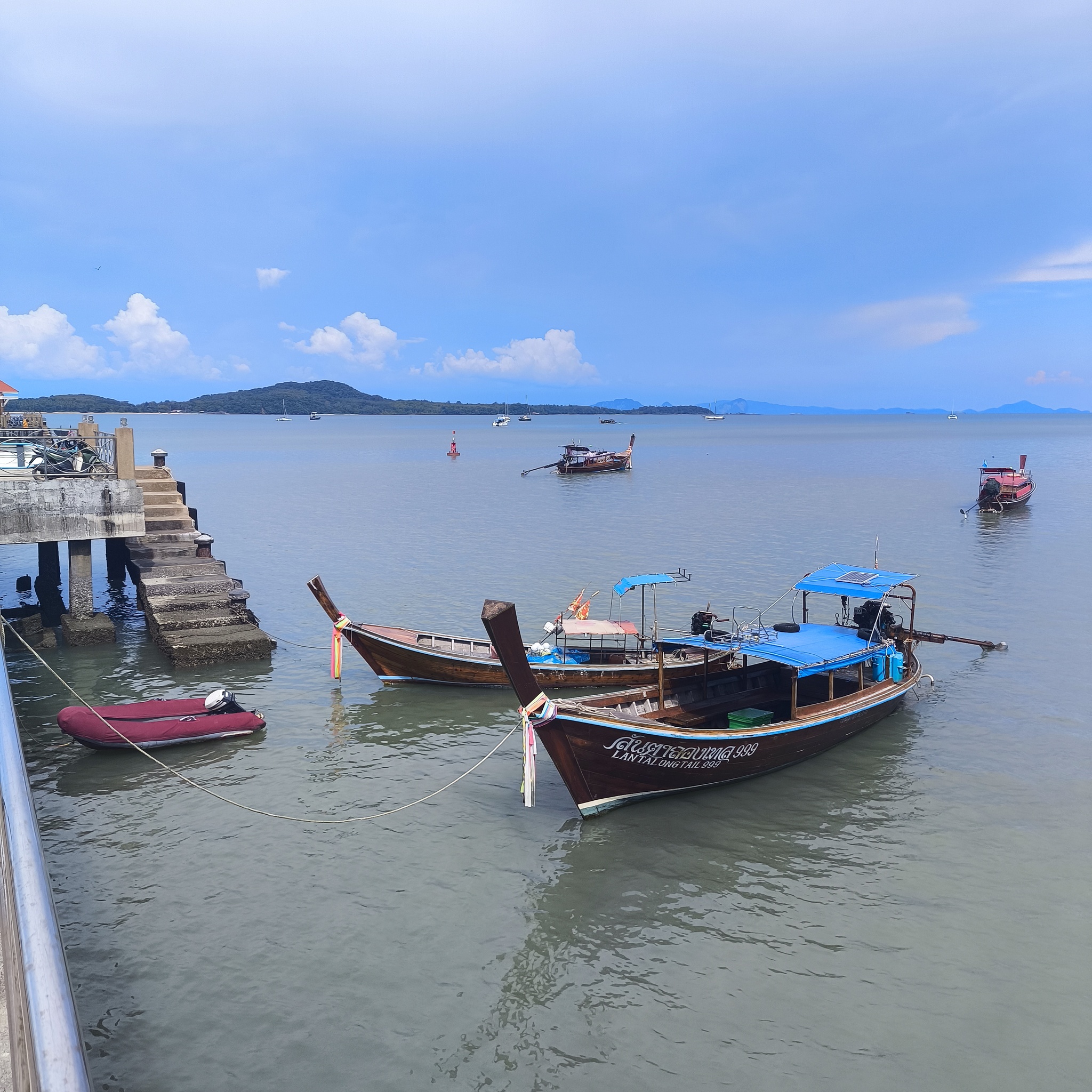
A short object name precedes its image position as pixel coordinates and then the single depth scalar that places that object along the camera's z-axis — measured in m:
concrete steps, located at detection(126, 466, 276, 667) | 23.45
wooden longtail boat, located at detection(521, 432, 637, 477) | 85.69
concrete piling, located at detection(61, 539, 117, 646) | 25.22
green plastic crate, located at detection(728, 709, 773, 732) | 17.55
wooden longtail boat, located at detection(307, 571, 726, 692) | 21.34
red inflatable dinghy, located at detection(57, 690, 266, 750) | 17.12
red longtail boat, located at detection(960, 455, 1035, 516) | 55.34
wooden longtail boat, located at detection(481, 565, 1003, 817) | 14.17
